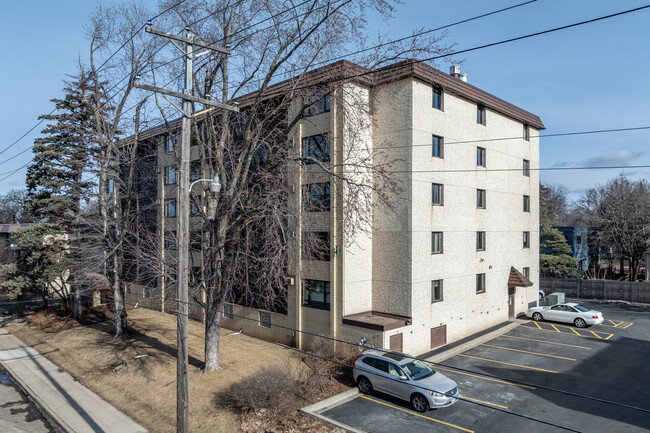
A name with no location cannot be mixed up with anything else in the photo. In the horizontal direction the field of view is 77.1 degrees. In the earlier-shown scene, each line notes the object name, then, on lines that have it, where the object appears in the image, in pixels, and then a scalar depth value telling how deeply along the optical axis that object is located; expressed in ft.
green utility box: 97.91
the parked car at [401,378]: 43.42
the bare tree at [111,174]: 71.36
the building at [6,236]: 140.36
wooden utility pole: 31.45
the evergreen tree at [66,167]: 78.27
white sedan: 80.43
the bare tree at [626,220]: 139.74
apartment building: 60.44
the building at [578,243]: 157.21
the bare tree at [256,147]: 49.42
